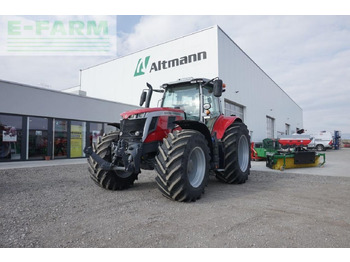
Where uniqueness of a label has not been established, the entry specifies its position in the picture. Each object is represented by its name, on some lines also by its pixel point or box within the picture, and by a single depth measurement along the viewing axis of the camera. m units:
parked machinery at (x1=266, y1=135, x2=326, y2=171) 9.02
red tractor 3.89
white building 16.56
